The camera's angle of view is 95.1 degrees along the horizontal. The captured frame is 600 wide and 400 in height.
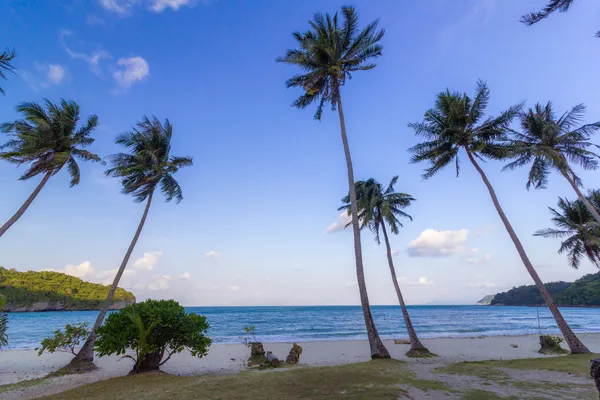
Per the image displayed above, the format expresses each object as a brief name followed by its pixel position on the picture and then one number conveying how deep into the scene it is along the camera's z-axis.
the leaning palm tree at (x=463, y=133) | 16.10
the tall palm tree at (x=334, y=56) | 14.55
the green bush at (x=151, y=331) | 9.53
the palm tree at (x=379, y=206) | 18.16
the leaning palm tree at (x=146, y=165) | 15.84
